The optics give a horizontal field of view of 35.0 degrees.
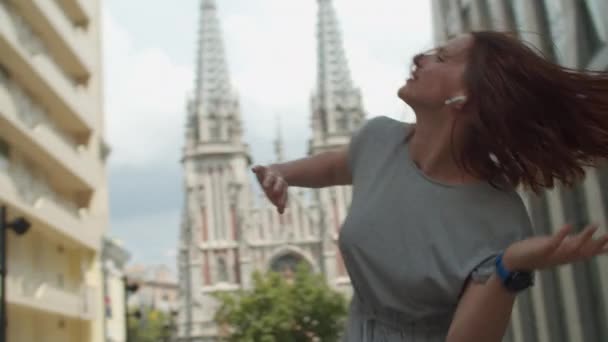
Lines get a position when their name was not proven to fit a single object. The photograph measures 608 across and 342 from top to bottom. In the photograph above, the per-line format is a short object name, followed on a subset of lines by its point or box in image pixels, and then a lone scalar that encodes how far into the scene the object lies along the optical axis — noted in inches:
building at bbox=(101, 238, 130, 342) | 1176.6
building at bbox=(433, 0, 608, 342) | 504.4
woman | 91.2
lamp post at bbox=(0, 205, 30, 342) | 530.9
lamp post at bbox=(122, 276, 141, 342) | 943.0
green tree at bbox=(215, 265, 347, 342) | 1865.2
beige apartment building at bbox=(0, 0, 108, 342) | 812.6
